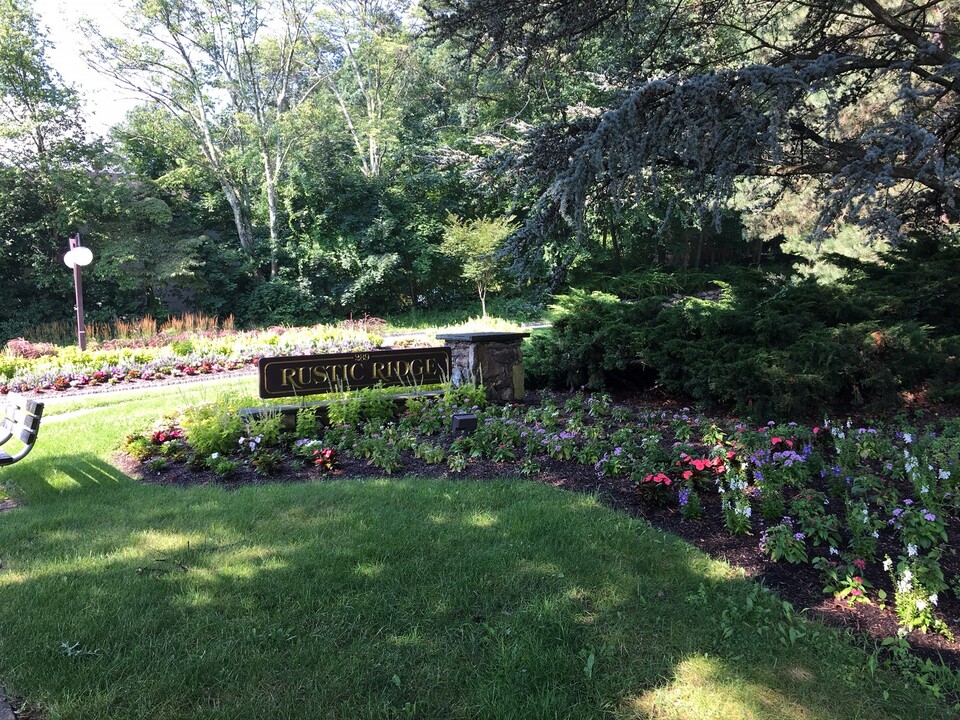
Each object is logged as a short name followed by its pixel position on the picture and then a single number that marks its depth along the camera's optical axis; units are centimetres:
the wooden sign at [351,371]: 586
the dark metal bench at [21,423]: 427
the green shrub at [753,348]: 472
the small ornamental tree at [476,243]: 1894
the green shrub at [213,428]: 494
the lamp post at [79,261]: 1236
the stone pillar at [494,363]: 638
